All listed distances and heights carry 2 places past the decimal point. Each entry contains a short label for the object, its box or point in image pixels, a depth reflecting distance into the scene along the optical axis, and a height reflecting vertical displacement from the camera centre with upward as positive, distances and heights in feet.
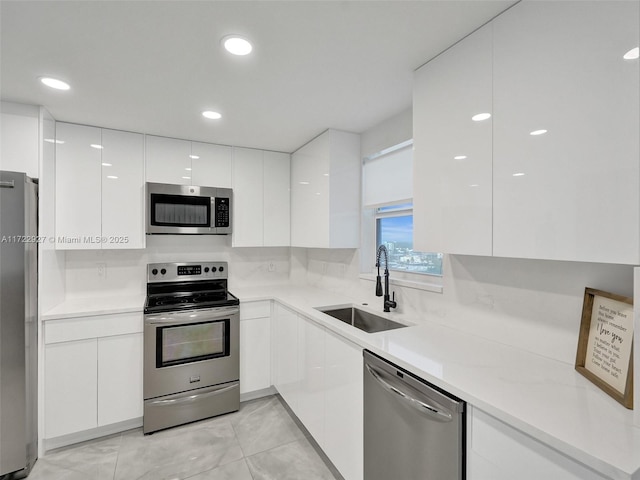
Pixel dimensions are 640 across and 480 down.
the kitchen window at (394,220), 7.10 +0.51
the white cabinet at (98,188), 7.92 +1.38
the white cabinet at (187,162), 8.98 +2.34
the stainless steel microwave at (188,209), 8.70 +0.90
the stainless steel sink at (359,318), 7.29 -1.94
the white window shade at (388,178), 7.36 +1.57
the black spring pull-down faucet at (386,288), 7.04 -1.11
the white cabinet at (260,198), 10.11 +1.40
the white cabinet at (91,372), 7.12 -3.17
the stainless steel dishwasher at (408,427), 3.67 -2.53
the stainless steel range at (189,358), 7.84 -3.14
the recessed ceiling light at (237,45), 4.58 +2.97
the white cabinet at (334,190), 8.37 +1.37
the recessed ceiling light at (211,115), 7.34 +3.01
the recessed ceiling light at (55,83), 5.80 +3.00
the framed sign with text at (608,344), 3.30 -1.23
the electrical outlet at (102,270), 9.25 -0.89
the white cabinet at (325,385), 5.49 -3.12
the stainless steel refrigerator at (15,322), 6.17 -1.65
